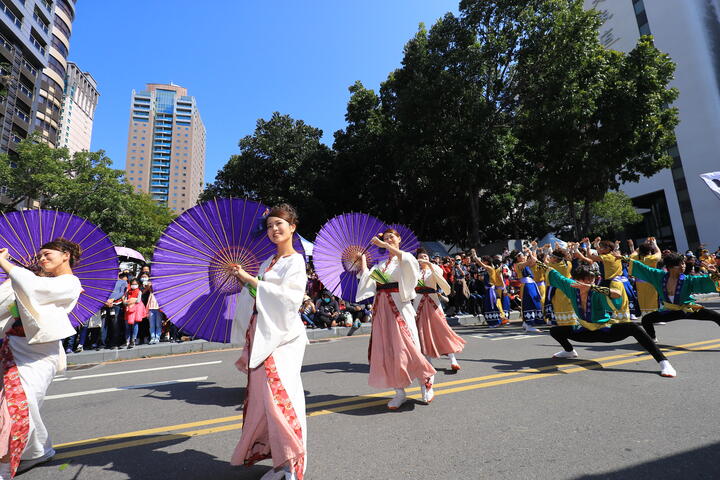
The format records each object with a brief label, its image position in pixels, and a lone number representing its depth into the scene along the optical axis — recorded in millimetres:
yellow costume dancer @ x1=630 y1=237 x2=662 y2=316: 6973
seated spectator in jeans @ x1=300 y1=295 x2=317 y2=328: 10164
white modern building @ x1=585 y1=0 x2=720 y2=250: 31281
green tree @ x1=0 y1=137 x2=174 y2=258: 21312
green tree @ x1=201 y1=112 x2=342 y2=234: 22062
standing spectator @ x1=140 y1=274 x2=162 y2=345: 8766
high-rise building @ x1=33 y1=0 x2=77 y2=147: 43250
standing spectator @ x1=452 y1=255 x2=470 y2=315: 12008
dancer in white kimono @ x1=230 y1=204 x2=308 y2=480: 2342
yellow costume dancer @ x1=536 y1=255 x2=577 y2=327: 5418
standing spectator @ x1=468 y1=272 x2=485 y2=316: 11984
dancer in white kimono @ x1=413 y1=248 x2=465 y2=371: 5129
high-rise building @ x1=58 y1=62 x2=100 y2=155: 73750
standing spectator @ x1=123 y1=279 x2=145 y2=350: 8359
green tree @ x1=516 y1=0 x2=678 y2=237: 15508
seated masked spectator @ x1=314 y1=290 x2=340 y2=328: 10164
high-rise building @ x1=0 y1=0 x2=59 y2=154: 35062
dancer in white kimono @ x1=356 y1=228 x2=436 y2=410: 3855
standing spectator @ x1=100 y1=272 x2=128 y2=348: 8306
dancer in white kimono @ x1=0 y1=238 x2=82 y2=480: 2564
